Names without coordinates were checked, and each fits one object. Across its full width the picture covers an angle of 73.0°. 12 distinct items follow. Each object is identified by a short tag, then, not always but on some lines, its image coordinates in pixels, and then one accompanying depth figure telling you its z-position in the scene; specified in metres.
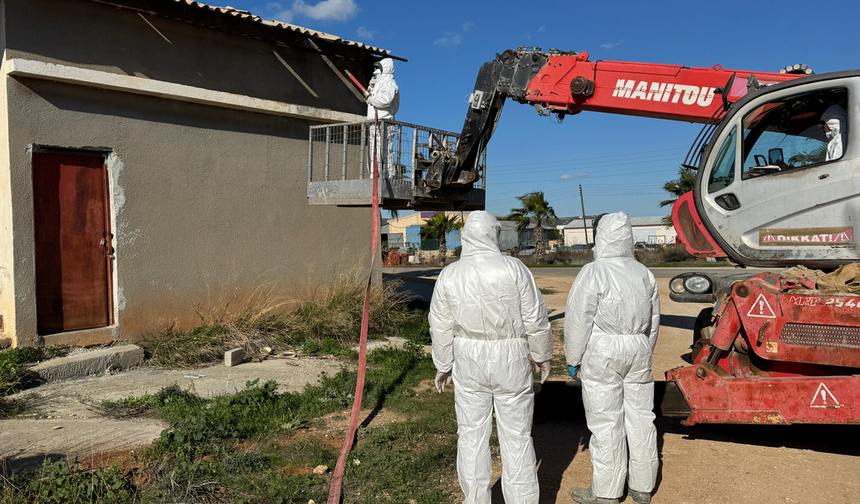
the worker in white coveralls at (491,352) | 3.56
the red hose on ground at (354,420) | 3.83
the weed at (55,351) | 6.75
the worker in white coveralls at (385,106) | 8.09
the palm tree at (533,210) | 30.34
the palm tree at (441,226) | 34.72
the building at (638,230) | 59.89
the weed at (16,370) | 5.73
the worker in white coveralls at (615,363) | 3.89
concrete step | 6.29
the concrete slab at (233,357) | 7.16
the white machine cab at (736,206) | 4.23
